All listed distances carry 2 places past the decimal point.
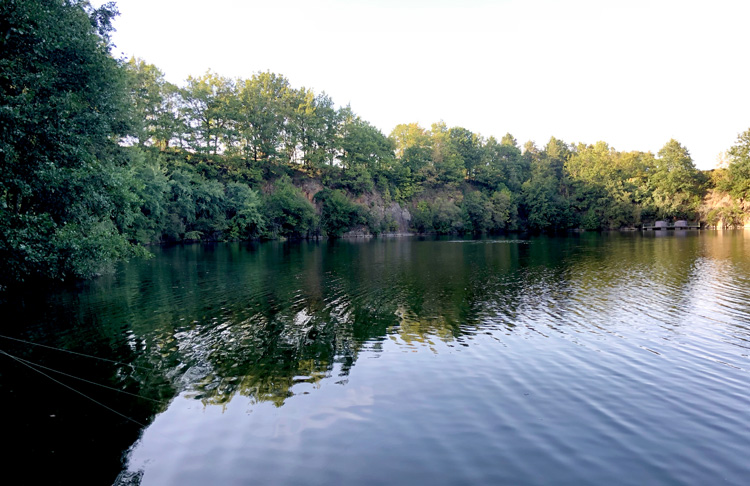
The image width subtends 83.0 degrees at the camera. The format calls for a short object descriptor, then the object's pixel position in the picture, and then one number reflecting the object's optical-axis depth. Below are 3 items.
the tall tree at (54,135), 15.50
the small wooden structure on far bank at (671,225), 101.50
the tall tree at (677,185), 100.75
